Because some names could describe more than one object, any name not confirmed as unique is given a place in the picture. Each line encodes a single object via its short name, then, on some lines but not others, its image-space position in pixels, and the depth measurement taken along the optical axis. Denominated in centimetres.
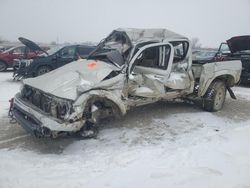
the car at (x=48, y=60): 786
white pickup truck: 320
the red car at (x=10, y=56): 1061
